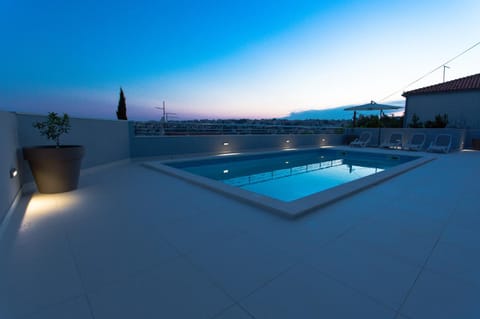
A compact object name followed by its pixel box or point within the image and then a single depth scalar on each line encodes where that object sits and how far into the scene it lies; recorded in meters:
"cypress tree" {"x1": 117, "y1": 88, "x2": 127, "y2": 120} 15.25
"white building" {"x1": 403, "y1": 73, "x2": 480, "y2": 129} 10.70
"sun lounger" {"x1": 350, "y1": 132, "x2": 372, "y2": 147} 9.85
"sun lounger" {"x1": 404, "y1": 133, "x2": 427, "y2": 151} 8.54
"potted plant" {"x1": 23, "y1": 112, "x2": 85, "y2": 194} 2.64
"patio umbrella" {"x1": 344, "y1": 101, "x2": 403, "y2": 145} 9.54
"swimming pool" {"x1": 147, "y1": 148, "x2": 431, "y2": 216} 2.57
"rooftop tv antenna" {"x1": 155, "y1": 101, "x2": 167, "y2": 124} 17.25
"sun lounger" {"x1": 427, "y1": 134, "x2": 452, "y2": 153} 7.86
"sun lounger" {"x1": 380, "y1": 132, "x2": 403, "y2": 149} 9.34
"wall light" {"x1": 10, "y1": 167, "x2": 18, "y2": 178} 2.32
